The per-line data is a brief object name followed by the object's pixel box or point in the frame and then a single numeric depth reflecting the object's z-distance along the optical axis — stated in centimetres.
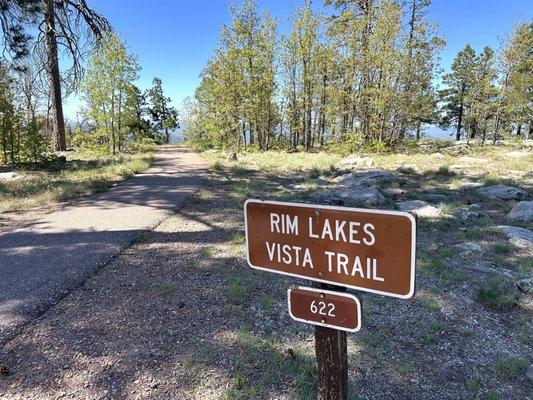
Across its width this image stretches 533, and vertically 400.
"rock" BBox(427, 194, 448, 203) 853
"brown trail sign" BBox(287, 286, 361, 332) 132
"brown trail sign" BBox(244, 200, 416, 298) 116
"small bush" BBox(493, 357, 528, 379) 281
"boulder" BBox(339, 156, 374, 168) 1404
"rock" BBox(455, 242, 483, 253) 537
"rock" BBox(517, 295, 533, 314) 378
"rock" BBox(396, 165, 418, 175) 1254
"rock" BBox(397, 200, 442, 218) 718
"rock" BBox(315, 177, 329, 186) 1074
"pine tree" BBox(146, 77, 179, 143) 5238
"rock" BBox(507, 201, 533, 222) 680
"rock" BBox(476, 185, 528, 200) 836
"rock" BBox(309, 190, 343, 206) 751
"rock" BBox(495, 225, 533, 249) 551
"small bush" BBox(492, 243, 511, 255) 529
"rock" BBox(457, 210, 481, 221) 694
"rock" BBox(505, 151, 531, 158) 1532
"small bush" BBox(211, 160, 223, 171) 1421
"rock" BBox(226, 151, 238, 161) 1718
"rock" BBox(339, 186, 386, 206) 797
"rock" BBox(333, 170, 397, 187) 1030
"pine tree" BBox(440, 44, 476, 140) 3725
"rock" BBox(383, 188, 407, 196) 905
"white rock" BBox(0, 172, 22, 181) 1013
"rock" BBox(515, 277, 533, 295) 403
